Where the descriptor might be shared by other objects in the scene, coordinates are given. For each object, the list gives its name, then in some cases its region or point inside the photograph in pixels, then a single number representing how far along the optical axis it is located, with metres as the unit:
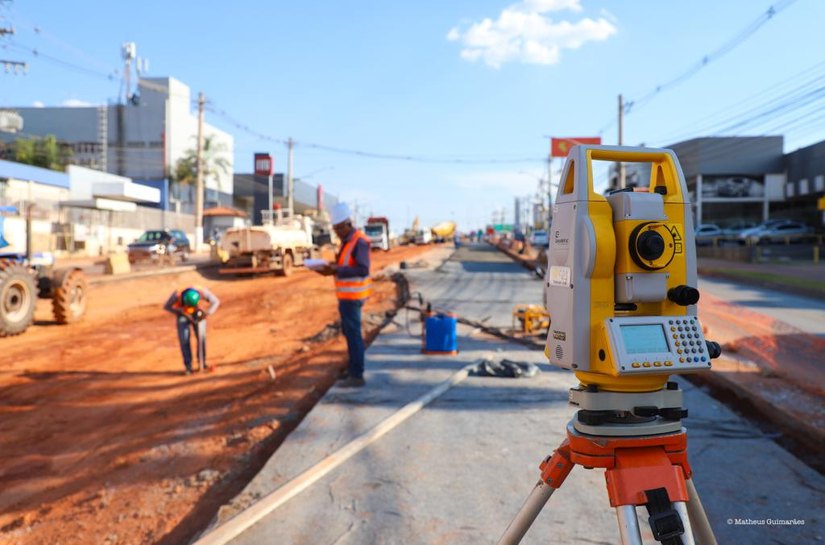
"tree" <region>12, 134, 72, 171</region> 49.13
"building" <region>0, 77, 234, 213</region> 58.09
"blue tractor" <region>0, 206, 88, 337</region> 11.54
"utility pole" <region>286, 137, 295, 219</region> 46.94
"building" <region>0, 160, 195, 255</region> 28.31
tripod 1.86
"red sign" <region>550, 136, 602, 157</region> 46.28
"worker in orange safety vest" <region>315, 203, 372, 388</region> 6.35
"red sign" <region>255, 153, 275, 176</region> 55.54
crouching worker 8.49
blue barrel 8.36
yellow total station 1.98
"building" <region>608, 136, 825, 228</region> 53.14
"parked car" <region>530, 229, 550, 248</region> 48.29
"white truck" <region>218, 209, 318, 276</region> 23.64
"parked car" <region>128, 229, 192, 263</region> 28.22
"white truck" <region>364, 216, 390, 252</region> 44.81
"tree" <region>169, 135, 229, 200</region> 57.22
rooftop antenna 59.88
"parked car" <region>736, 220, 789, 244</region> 40.44
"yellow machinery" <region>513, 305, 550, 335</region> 9.98
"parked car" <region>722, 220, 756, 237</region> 44.89
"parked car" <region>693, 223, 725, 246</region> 43.97
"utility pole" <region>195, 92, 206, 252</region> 35.91
